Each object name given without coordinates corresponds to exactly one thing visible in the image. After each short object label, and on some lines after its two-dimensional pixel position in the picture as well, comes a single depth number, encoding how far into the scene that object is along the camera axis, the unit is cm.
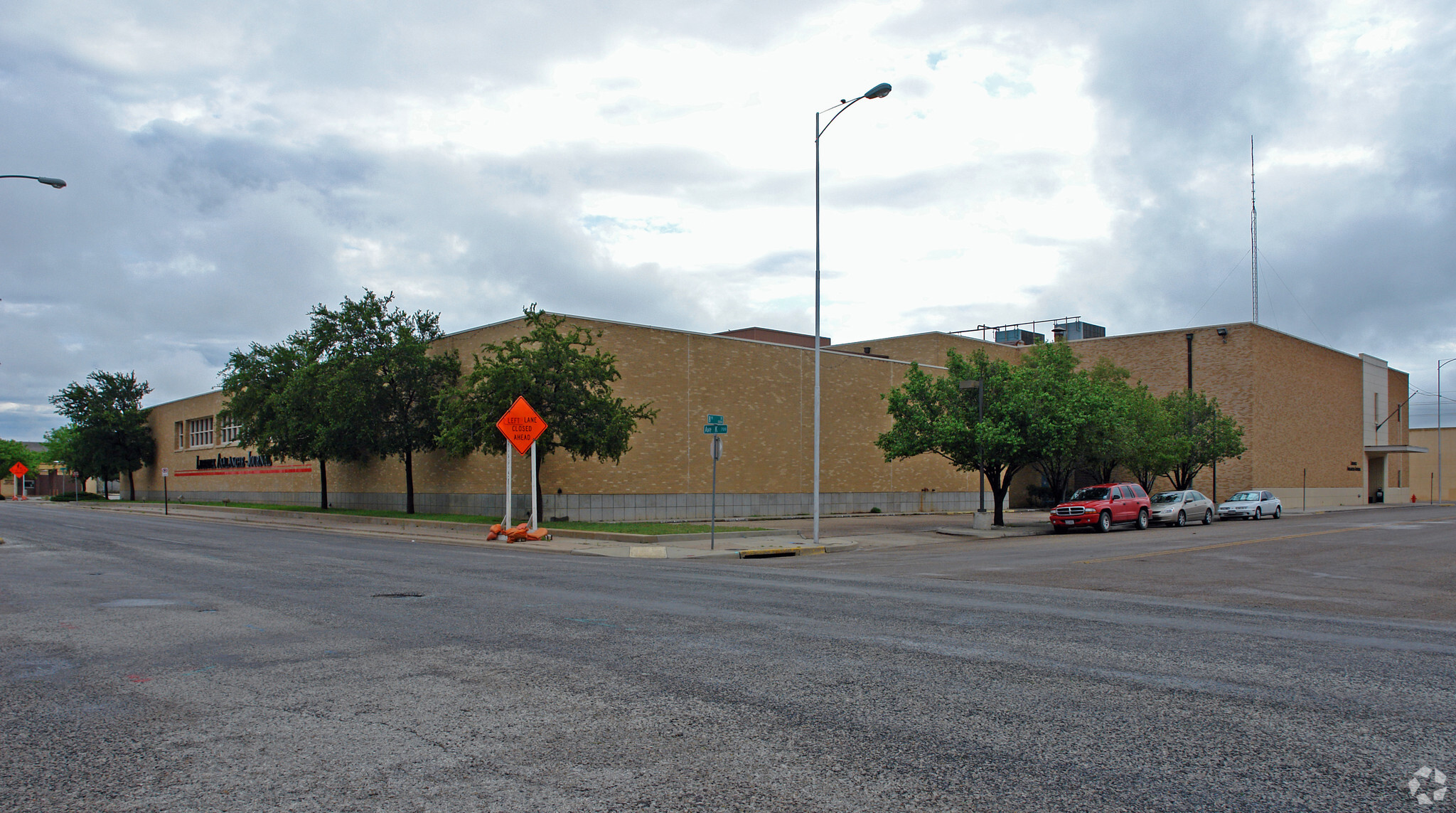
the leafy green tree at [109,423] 6550
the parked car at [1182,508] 3684
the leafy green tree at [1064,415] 3212
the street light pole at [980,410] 3111
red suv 3288
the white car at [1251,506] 4391
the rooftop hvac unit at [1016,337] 6725
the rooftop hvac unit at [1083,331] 6794
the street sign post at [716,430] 2295
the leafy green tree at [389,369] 3603
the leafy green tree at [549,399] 2803
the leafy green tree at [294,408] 3616
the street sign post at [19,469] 4291
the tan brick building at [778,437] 3459
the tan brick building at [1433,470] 9231
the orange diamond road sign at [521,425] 2420
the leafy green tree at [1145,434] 3891
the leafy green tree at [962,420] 3219
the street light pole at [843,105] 2347
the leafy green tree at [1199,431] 4491
